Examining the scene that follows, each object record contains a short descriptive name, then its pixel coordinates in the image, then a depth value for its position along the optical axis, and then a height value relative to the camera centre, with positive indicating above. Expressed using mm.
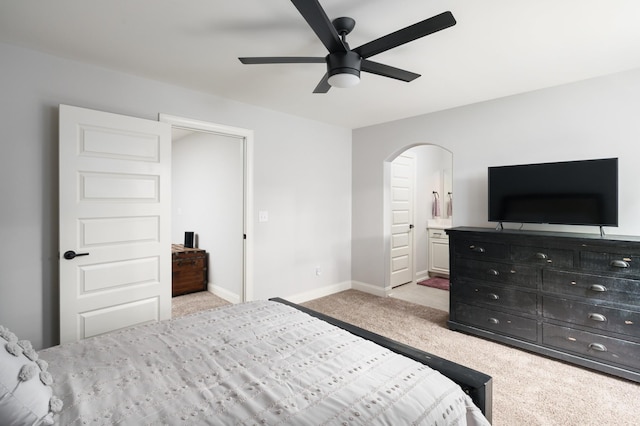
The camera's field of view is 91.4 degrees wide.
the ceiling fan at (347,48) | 1532 +953
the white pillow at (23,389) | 901 -556
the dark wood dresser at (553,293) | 2373 -707
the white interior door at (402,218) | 4895 -103
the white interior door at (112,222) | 2455 -87
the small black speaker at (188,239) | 5055 -449
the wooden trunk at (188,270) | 4496 -869
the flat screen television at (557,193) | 2627 +179
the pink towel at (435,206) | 5840 +112
